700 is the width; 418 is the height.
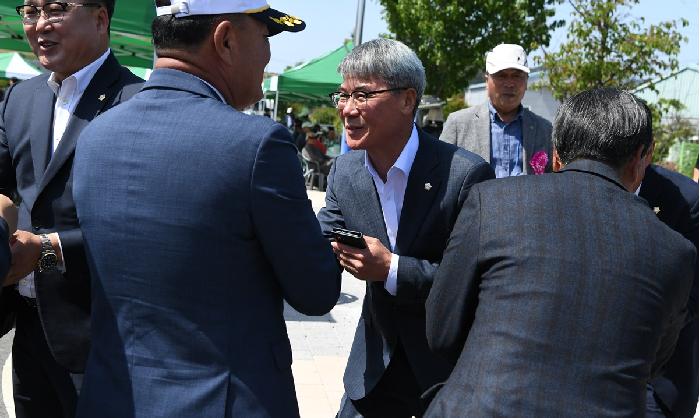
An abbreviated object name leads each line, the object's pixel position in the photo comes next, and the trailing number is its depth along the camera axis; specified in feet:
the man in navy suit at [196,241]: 6.18
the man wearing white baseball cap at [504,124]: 17.03
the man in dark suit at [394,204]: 9.32
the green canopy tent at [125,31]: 24.17
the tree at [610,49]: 52.65
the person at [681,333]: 9.80
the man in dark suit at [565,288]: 6.23
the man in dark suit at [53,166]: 8.84
